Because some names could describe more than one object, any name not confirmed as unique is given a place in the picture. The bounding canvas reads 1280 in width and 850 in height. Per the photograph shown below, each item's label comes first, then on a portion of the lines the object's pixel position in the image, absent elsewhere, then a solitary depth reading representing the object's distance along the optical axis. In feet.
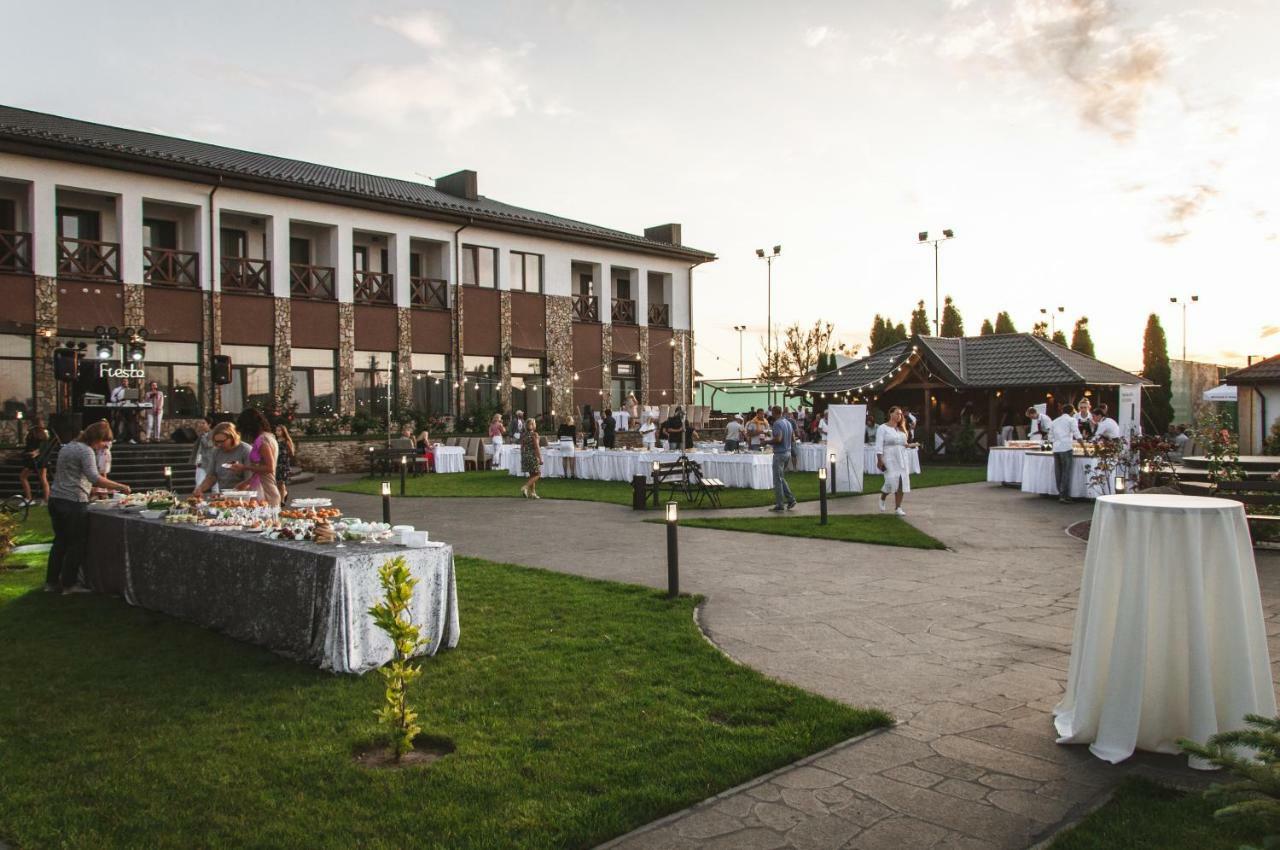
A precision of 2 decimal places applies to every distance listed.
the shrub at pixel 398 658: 14.78
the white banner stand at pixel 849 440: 62.23
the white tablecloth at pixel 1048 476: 54.49
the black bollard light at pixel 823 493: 42.60
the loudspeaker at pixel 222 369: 75.05
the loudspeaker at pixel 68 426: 64.86
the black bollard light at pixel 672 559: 26.58
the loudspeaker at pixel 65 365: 67.21
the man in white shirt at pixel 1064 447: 53.88
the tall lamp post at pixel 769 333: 147.78
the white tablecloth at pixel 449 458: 87.20
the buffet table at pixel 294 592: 19.43
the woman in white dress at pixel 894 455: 46.91
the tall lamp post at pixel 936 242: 118.56
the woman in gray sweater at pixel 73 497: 28.55
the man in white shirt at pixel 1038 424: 74.49
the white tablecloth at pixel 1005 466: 65.16
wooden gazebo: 94.17
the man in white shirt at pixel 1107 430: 48.80
